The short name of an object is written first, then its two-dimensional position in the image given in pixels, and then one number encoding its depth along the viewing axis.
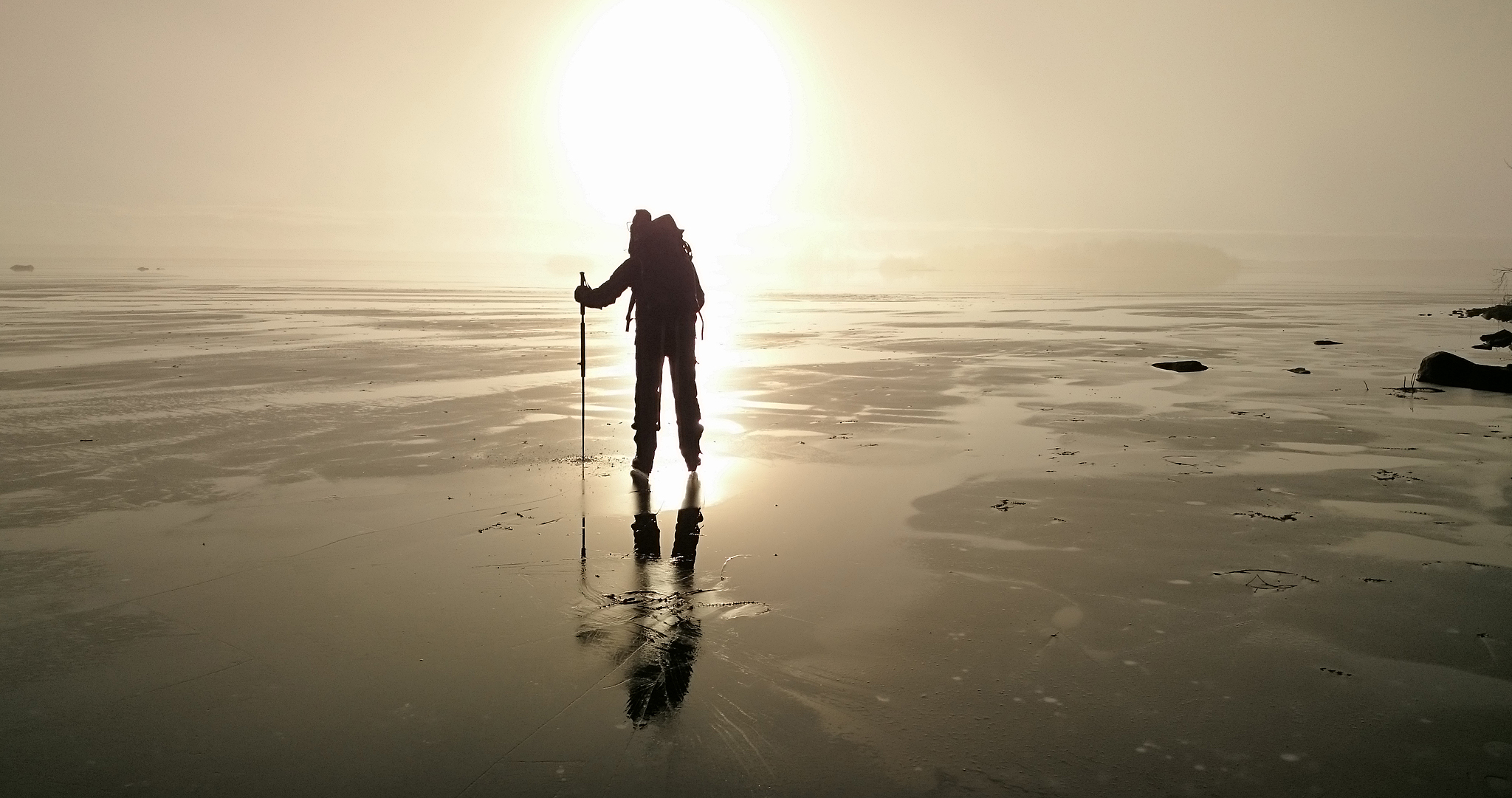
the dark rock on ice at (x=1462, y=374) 14.86
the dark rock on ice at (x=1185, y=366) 17.72
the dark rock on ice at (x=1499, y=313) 30.02
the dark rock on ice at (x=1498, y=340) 22.12
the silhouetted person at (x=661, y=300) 9.33
